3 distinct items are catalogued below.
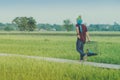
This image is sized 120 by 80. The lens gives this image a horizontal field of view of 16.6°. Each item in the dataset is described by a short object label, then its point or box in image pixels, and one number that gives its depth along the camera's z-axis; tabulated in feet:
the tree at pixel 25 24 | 456.04
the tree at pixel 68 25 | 487.66
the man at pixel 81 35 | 48.70
